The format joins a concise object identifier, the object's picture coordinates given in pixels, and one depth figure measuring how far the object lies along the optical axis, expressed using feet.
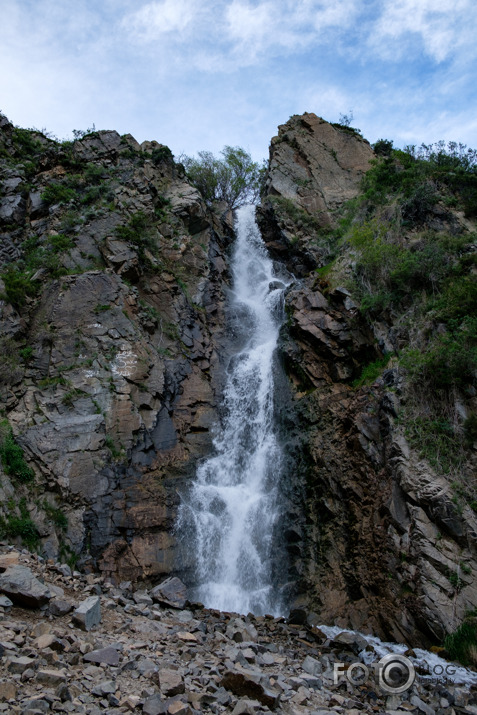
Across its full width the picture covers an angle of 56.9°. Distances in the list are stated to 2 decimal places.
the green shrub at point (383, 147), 107.14
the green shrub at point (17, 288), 58.59
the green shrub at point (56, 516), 44.04
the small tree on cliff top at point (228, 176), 122.01
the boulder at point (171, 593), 38.45
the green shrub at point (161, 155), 87.15
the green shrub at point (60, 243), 64.85
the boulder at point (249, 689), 22.21
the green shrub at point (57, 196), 73.46
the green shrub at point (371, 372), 53.36
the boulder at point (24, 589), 26.63
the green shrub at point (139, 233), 68.64
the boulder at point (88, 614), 26.86
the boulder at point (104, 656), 22.15
